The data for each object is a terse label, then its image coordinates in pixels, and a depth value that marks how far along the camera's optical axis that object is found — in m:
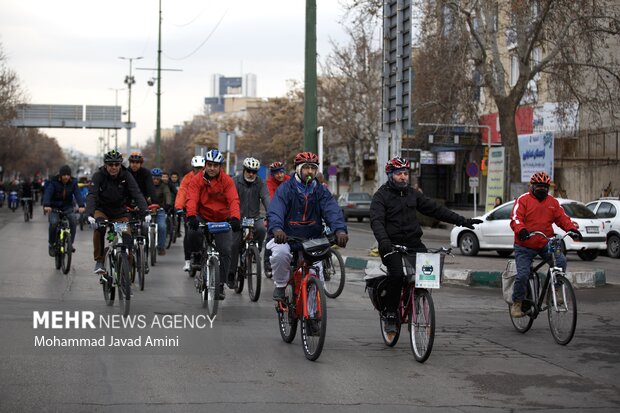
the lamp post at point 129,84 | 85.18
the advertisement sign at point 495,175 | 34.34
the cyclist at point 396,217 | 8.96
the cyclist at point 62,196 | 16.11
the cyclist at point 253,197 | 14.06
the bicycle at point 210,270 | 10.85
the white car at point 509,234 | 23.44
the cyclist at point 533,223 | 10.41
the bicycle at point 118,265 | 10.83
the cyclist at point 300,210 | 9.17
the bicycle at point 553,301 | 9.62
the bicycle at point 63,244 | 15.93
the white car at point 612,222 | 25.50
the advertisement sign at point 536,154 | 34.62
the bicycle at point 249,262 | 12.84
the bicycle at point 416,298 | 8.32
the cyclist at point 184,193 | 12.58
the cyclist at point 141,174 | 14.55
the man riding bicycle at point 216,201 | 11.02
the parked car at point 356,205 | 48.12
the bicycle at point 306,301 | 8.33
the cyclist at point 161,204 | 18.12
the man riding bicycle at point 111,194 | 12.06
